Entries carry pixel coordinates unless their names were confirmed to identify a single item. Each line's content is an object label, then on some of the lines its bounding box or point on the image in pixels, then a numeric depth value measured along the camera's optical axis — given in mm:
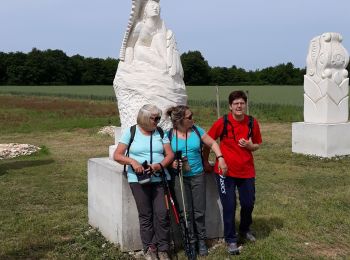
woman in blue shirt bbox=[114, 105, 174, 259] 4613
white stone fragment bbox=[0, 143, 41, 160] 13952
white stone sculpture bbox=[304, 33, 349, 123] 12445
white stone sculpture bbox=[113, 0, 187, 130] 5715
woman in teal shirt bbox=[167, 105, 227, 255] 4777
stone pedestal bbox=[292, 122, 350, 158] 12234
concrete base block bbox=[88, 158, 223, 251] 5145
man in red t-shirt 4945
